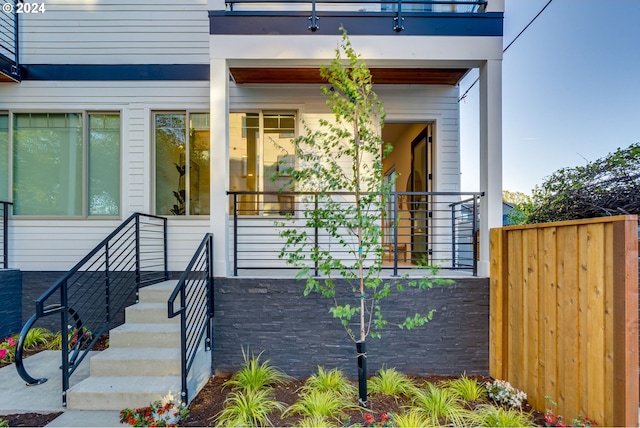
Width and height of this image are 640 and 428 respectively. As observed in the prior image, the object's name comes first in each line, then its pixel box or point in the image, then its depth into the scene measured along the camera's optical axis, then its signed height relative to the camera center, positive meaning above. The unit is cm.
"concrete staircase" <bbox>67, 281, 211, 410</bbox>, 278 -146
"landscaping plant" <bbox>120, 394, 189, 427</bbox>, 251 -162
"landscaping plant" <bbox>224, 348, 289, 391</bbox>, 315 -165
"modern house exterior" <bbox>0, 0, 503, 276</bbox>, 468 +154
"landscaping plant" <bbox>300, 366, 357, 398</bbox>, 304 -167
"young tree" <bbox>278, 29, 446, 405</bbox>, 273 +28
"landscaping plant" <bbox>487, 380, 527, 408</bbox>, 284 -165
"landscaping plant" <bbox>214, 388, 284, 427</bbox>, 255 -165
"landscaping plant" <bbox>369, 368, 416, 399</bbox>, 307 -167
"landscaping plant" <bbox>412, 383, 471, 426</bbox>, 262 -167
